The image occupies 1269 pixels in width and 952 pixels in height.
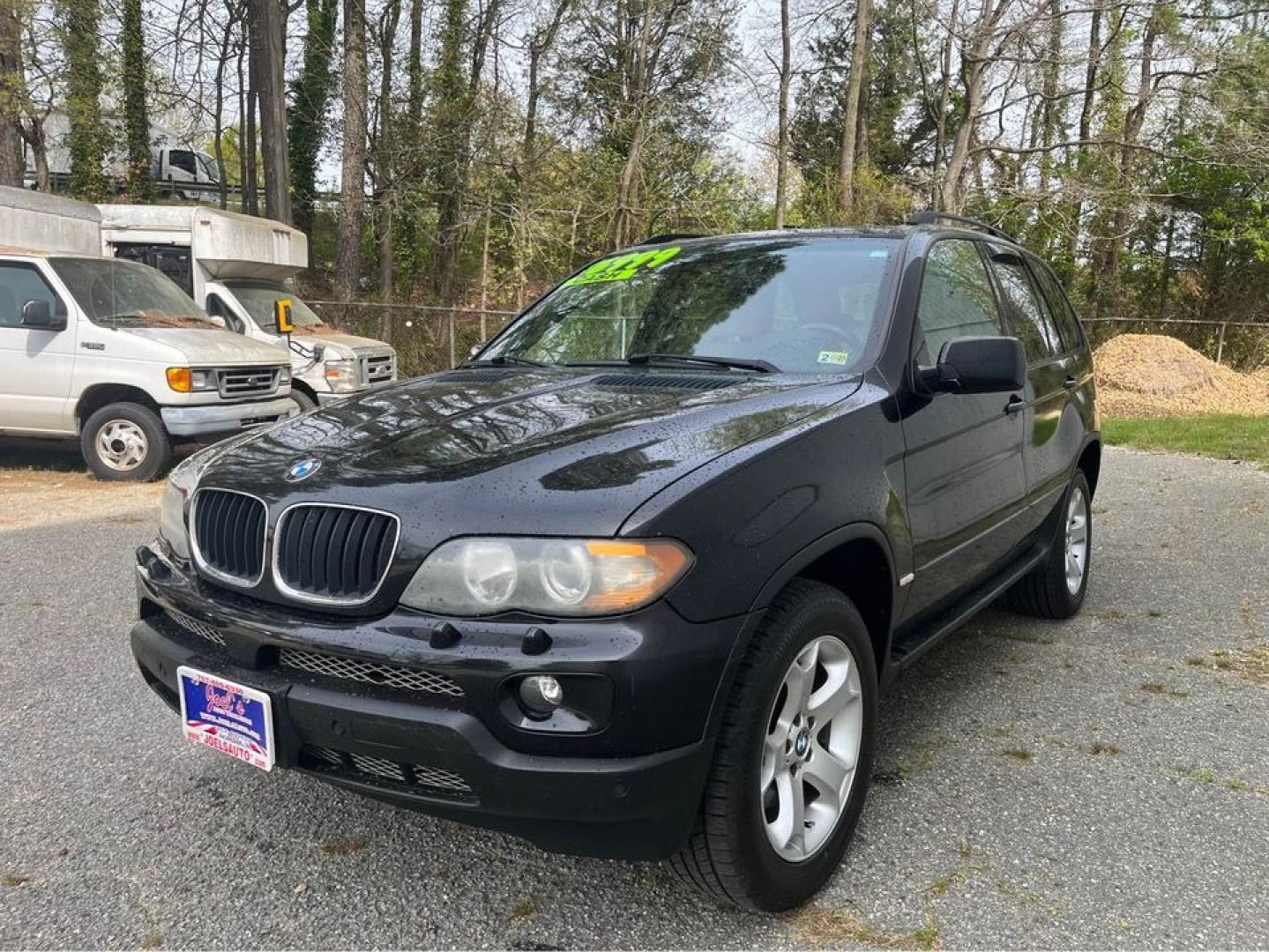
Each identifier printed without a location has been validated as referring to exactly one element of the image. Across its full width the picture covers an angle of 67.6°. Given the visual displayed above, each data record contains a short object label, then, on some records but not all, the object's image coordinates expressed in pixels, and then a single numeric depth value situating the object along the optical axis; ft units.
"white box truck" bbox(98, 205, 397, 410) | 33.63
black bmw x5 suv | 6.21
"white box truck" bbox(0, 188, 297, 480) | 26.37
